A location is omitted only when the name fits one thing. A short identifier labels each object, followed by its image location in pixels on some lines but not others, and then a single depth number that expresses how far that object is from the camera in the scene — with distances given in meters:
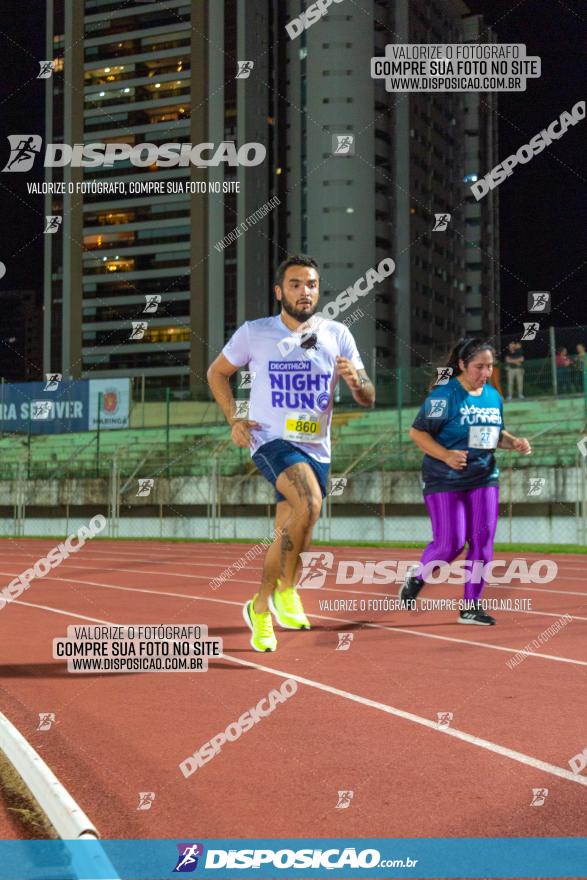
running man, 6.12
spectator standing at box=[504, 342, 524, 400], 26.61
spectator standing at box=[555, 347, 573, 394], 25.12
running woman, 8.11
